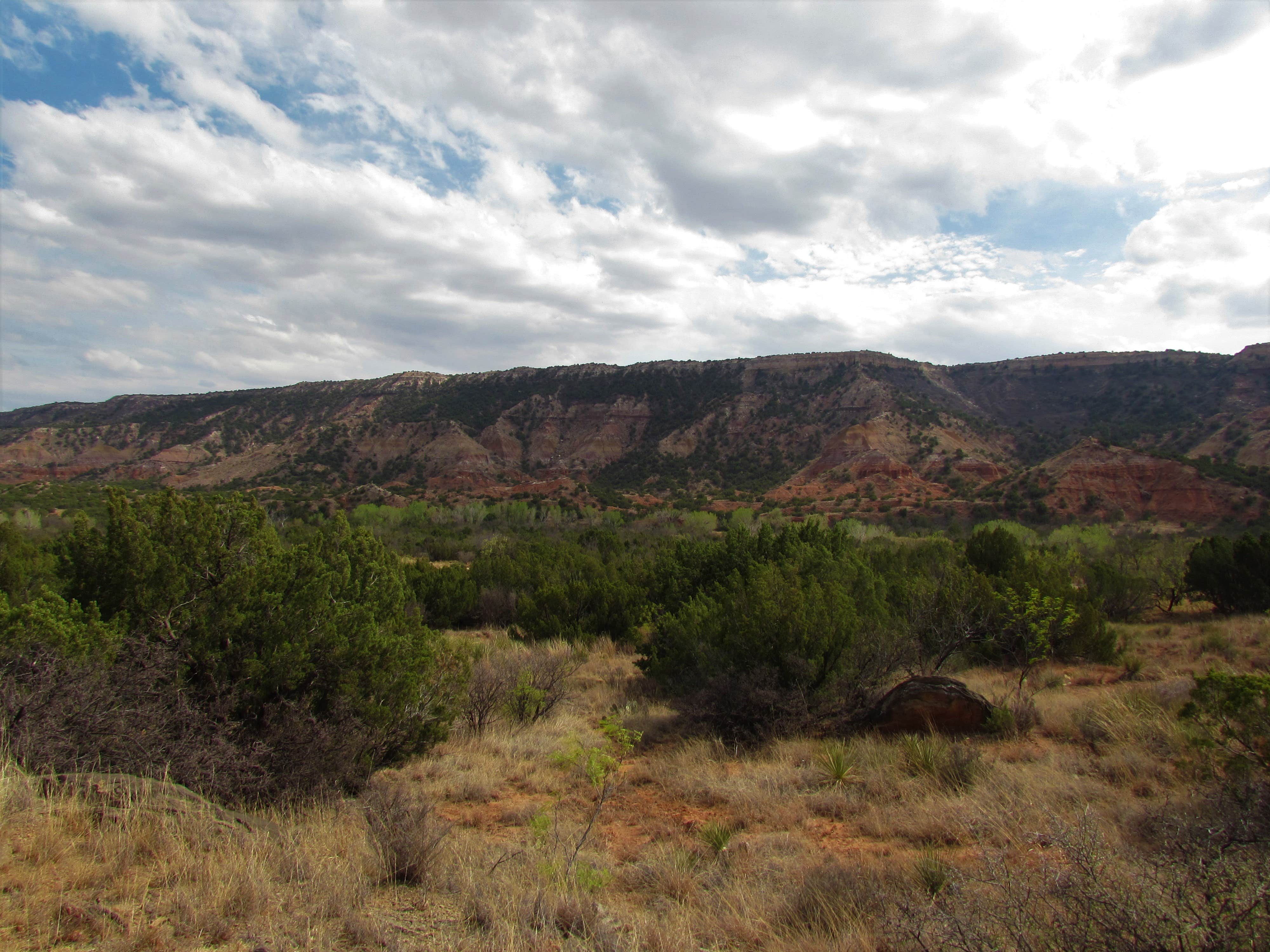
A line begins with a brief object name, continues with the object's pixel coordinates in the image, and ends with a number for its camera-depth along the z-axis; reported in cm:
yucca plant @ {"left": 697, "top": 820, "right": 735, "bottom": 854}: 560
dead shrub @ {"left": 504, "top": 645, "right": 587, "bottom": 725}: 1049
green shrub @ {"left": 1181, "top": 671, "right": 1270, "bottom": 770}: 532
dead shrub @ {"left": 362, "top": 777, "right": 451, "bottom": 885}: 440
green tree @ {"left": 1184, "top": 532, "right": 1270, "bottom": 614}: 1809
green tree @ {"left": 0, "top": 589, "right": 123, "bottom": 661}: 488
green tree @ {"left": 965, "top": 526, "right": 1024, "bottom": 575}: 1848
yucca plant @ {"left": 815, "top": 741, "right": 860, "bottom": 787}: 703
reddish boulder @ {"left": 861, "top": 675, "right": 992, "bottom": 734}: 830
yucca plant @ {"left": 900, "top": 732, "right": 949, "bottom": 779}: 683
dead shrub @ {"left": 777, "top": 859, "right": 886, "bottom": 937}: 392
